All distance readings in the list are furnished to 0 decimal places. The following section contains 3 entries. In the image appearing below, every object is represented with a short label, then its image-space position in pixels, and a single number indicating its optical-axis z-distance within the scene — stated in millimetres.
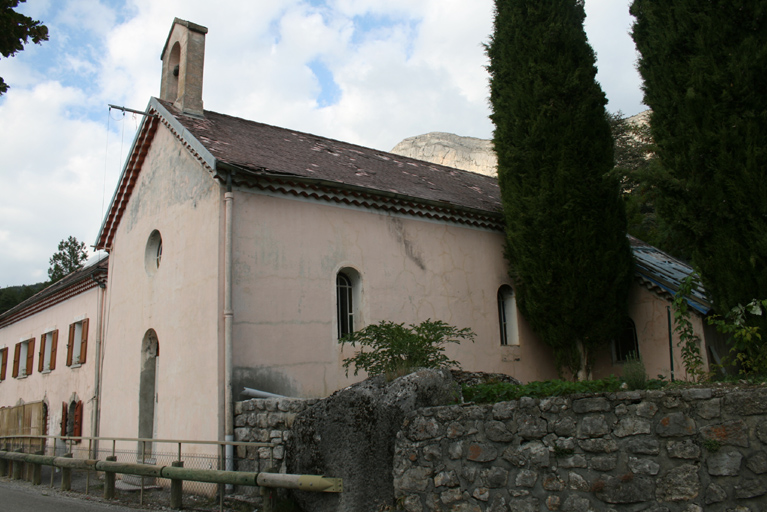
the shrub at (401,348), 8070
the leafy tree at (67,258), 41406
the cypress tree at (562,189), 12336
